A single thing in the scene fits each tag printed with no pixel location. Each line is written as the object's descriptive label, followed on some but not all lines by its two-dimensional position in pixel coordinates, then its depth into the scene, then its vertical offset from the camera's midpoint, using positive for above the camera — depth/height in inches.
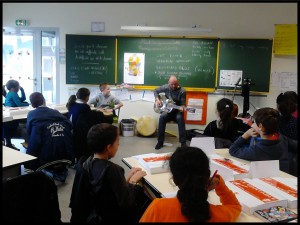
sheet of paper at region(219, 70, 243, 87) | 214.7 +2.9
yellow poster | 205.9 +29.8
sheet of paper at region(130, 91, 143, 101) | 230.1 -13.5
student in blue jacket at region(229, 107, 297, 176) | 79.3 -16.2
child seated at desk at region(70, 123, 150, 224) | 62.1 -24.6
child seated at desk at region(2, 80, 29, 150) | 155.6 -18.0
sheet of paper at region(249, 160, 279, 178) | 69.4 -20.3
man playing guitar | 198.8 -18.7
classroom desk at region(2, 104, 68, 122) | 139.9 -19.9
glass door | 235.6 +11.4
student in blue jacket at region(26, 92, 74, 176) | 112.1 -23.3
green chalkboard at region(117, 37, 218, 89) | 217.0 +13.3
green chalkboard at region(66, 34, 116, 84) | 224.1 +12.7
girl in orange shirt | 41.6 -16.9
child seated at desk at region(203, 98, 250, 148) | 118.3 -17.6
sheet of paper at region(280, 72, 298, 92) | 212.0 +1.3
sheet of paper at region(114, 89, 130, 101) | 228.8 -13.0
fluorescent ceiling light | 211.8 +35.3
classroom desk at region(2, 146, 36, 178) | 81.4 -24.4
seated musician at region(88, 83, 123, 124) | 204.8 -16.7
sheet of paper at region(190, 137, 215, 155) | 88.4 -18.7
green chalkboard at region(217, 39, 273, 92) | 209.6 +15.9
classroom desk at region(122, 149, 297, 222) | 62.9 -23.9
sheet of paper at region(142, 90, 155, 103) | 229.7 -13.9
